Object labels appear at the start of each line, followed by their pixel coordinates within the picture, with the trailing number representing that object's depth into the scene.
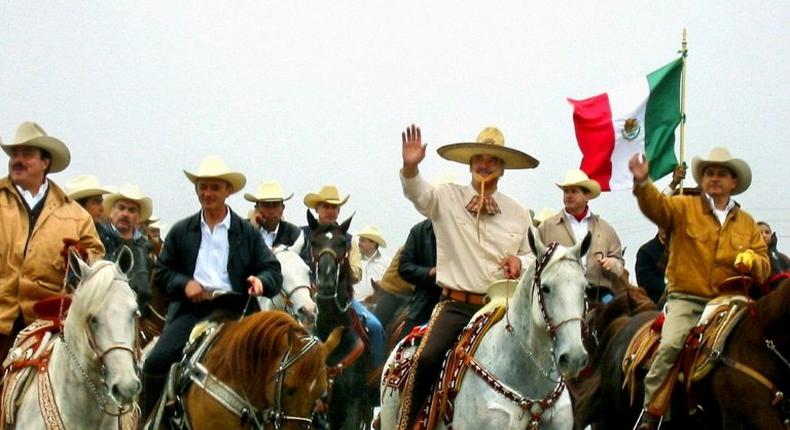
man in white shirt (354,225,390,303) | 22.02
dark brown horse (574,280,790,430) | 11.14
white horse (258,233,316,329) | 14.92
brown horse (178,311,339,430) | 9.98
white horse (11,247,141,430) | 8.89
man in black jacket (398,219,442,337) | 14.45
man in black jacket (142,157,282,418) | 11.05
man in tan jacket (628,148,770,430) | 11.83
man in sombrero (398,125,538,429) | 11.09
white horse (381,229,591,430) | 9.94
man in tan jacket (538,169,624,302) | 15.06
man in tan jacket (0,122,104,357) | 10.11
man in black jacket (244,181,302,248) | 17.62
